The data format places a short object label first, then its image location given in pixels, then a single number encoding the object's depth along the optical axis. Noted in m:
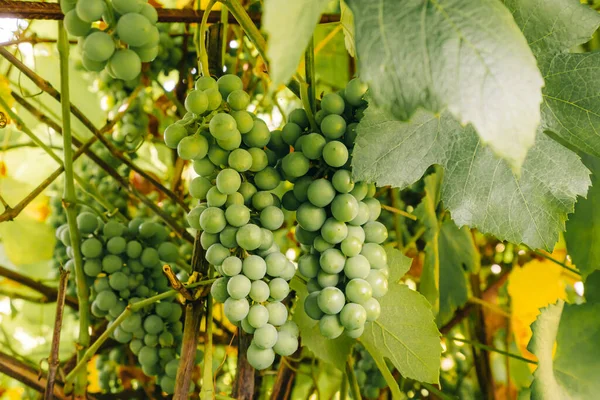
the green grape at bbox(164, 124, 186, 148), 0.51
